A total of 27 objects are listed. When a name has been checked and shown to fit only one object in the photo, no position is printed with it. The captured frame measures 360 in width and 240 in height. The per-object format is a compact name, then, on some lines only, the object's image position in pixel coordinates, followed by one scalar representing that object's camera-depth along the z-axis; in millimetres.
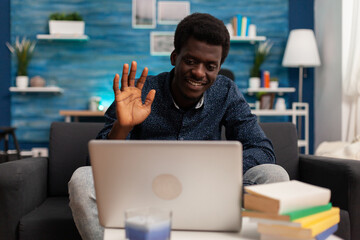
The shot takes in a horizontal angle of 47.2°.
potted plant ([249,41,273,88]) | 4621
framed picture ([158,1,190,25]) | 4723
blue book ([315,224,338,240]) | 848
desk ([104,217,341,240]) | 899
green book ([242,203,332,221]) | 818
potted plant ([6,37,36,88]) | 4465
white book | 820
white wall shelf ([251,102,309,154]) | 4332
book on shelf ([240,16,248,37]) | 4586
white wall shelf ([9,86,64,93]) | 4418
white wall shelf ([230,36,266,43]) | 4555
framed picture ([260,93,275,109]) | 4492
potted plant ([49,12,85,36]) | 4500
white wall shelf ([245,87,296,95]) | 4574
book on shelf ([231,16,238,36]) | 4602
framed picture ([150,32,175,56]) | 4723
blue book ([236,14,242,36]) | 4566
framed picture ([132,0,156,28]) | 4723
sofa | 1615
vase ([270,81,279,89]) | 4609
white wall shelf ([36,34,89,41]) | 4469
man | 1221
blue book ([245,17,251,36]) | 4598
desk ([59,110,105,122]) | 4328
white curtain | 3666
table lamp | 4281
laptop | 854
